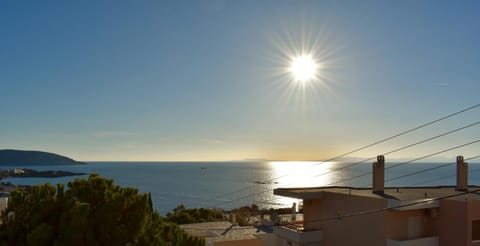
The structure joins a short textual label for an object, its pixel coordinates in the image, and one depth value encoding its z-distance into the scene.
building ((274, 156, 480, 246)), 15.62
